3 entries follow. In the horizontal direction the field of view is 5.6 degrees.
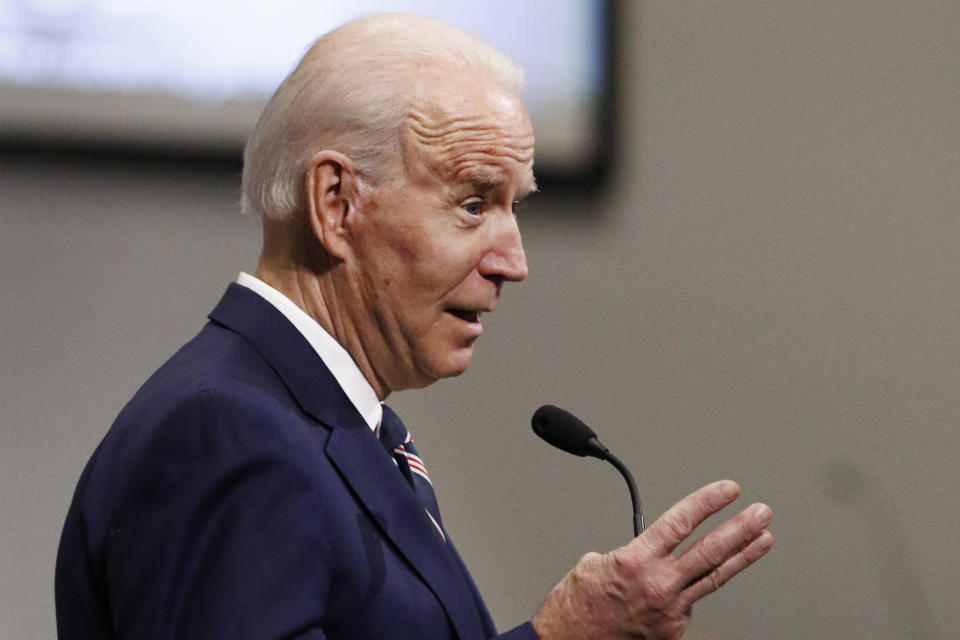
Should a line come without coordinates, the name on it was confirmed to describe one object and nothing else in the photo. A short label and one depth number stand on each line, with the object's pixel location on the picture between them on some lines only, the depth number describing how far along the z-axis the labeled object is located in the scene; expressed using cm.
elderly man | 611
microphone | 633
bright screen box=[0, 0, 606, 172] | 690
